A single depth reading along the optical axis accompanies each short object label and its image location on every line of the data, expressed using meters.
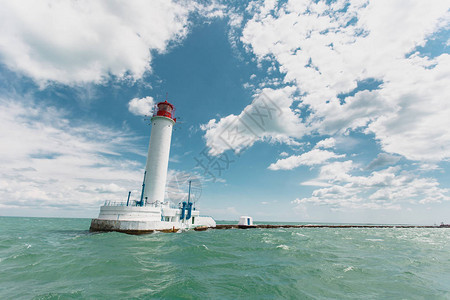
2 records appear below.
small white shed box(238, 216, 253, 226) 62.53
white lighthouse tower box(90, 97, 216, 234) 32.44
